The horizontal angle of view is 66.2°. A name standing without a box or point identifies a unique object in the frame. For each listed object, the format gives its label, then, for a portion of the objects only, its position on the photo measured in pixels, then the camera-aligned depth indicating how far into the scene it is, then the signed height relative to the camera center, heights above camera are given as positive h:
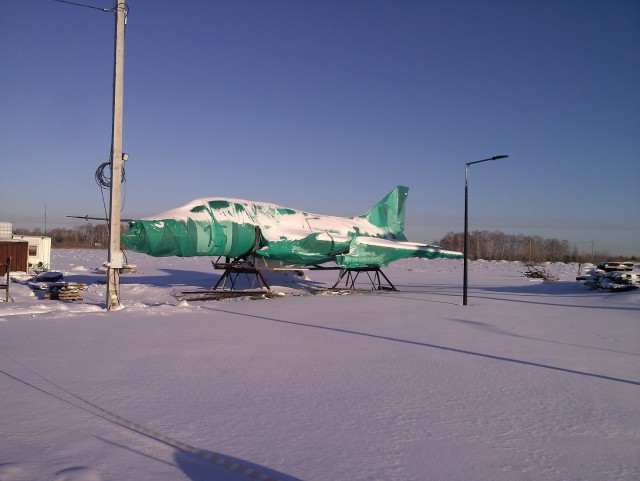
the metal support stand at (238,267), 20.25 -0.62
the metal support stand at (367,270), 24.77 -0.87
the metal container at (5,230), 33.12 +1.34
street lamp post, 17.45 +1.45
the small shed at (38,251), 35.22 -0.08
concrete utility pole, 15.32 +3.29
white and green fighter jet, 16.75 +0.72
